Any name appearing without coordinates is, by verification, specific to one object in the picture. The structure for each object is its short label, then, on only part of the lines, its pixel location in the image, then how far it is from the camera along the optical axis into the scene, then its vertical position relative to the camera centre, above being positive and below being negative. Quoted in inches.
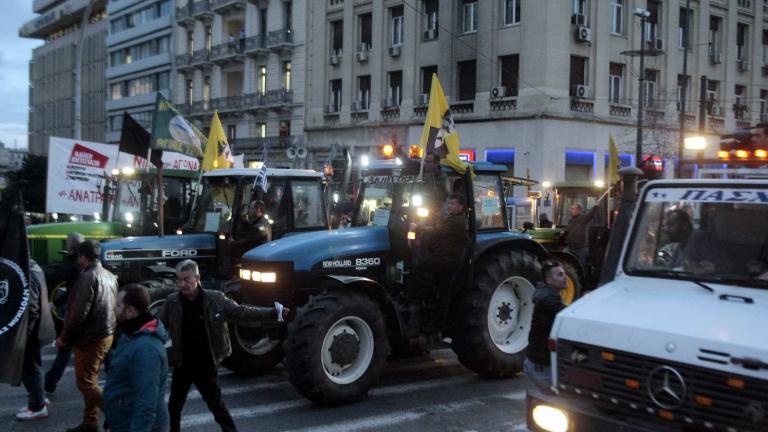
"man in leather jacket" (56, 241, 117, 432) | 271.7 -47.2
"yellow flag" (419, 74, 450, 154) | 374.3 +41.8
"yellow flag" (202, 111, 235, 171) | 555.2 +34.6
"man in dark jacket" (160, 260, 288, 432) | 242.2 -44.5
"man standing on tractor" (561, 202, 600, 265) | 540.1 -21.5
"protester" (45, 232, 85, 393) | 331.3 -41.0
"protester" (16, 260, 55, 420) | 280.2 -54.3
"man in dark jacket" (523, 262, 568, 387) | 232.4 -35.6
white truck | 170.6 -28.8
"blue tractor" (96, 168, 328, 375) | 420.2 -15.1
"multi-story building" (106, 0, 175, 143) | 2161.7 +420.8
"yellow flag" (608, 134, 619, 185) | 470.3 +26.0
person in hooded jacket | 192.5 -43.4
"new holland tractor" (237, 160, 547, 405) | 308.3 -37.3
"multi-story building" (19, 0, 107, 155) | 2630.4 +466.5
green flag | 496.4 +43.4
